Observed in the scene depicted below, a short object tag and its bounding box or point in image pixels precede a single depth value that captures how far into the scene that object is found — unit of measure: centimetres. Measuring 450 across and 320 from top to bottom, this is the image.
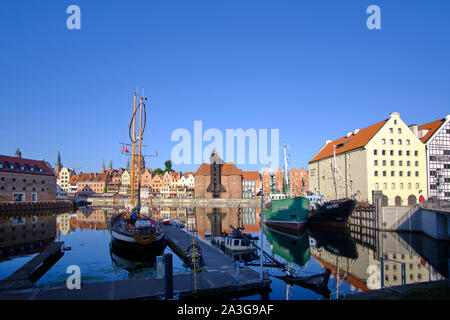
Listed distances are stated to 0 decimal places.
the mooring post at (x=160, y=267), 1781
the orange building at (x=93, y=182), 16884
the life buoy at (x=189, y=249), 2504
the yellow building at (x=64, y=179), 18150
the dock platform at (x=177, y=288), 1491
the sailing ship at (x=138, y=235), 3141
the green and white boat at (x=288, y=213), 4869
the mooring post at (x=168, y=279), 1490
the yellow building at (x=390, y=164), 5775
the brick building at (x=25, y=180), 8525
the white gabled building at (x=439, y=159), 5925
